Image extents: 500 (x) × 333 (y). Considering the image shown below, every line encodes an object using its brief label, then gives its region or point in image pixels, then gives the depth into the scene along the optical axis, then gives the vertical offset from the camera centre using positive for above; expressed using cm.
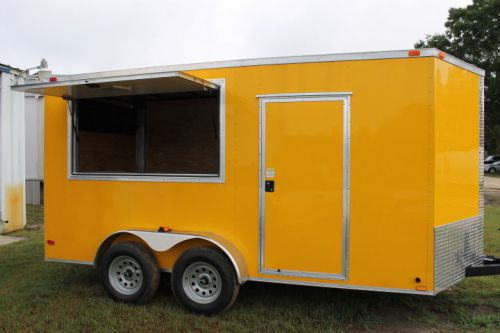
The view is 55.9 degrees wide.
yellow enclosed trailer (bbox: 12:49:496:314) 420 -26
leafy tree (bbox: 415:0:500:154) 2794 +743
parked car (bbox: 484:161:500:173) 3497 -36
